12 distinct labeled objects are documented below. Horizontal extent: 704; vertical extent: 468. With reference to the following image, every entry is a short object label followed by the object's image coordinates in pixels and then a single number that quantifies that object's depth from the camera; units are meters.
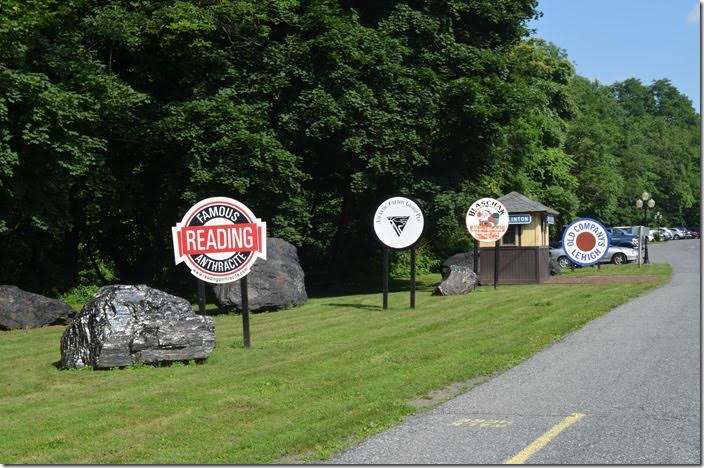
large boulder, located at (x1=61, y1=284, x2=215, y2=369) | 12.41
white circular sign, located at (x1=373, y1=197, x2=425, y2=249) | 20.80
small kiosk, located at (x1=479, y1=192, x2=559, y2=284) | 29.59
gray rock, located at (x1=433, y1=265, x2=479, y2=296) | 25.00
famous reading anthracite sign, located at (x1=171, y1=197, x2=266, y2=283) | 14.97
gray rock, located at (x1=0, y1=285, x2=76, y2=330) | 20.62
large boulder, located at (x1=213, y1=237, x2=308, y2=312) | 21.55
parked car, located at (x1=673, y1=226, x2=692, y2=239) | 107.39
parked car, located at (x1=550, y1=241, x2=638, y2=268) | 43.72
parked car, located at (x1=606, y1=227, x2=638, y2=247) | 47.78
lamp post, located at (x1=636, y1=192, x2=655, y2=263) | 42.31
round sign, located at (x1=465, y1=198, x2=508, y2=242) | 26.67
